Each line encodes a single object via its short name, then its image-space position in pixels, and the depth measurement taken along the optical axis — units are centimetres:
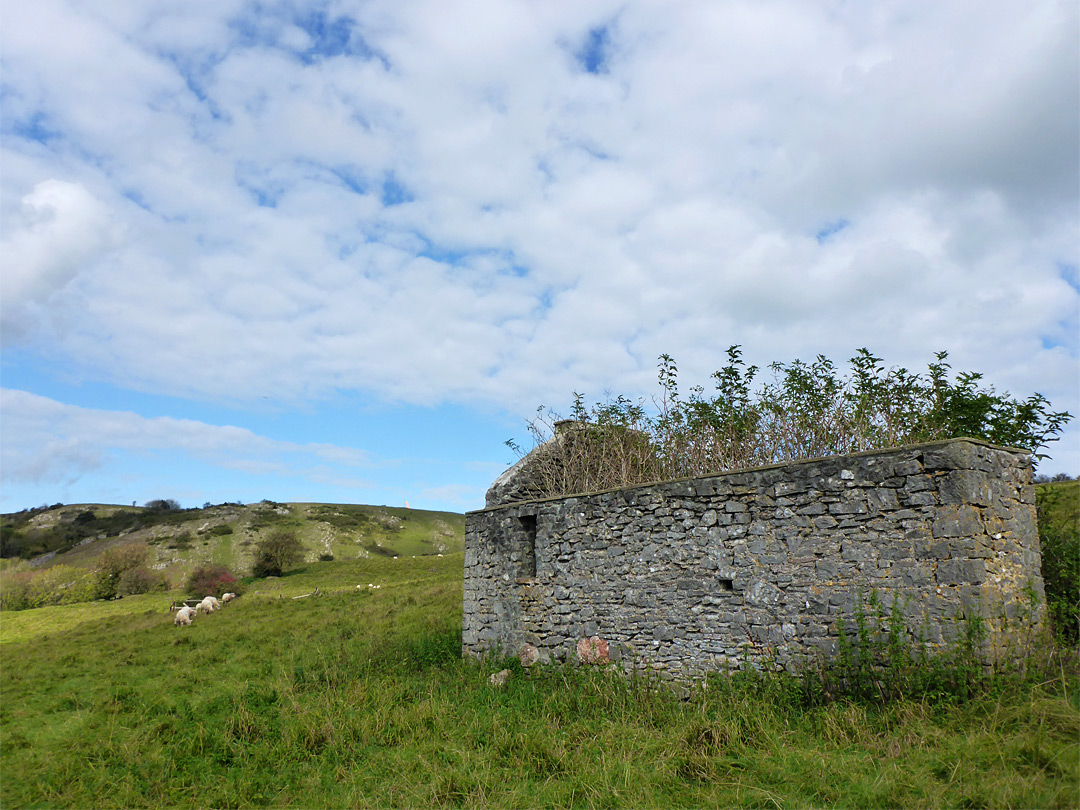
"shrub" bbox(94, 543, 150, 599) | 3538
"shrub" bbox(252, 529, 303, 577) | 3867
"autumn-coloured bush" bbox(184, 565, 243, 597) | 3180
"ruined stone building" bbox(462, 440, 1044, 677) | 625
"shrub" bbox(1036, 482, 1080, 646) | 667
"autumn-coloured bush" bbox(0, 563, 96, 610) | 3425
